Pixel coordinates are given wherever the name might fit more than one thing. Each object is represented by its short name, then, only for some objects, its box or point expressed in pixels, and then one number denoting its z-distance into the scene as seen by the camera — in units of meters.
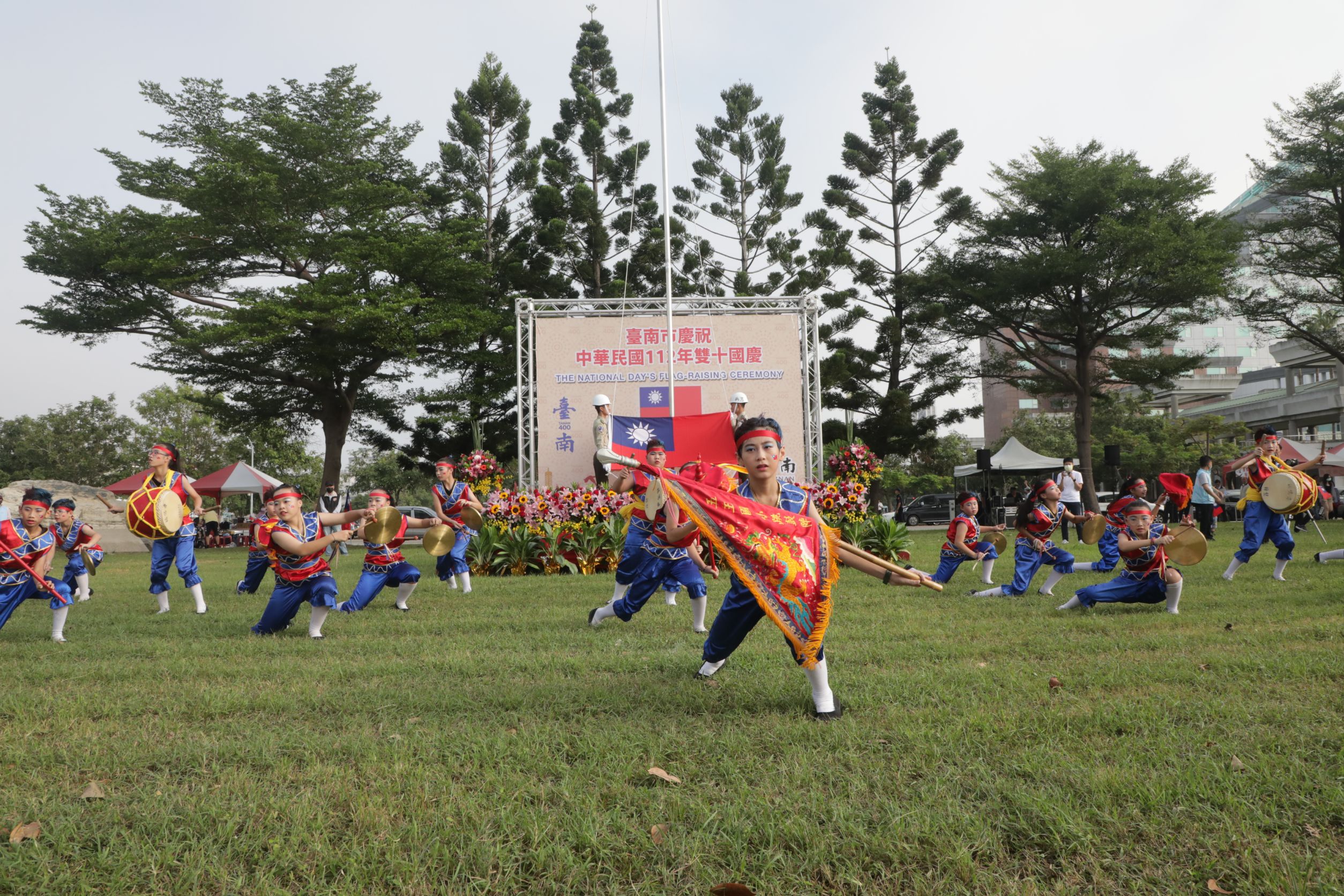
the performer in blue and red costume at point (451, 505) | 9.49
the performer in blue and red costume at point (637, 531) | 6.65
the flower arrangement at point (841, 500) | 12.20
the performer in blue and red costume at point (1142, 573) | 6.61
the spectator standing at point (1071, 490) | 15.22
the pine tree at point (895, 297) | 26.84
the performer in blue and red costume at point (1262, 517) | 8.59
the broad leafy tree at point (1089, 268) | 22.62
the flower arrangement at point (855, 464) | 12.54
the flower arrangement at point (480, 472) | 13.56
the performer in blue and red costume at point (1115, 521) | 7.85
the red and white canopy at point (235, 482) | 25.05
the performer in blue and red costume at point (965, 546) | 8.90
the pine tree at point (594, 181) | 25.72
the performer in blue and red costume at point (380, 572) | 7.56
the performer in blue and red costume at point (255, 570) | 9.21
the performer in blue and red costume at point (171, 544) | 7.91
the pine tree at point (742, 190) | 27.44
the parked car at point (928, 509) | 32.03
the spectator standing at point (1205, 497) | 13.96
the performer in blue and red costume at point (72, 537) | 8.65
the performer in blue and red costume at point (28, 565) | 6.01
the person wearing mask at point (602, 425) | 12.69
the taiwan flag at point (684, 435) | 14.19
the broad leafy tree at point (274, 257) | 22.16
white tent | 27.03
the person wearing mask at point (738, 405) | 11.92
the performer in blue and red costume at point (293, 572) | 6.08
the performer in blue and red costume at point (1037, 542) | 8.37
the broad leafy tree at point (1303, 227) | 22.89
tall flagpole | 13.11
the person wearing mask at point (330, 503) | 14.94
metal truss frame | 15.71
